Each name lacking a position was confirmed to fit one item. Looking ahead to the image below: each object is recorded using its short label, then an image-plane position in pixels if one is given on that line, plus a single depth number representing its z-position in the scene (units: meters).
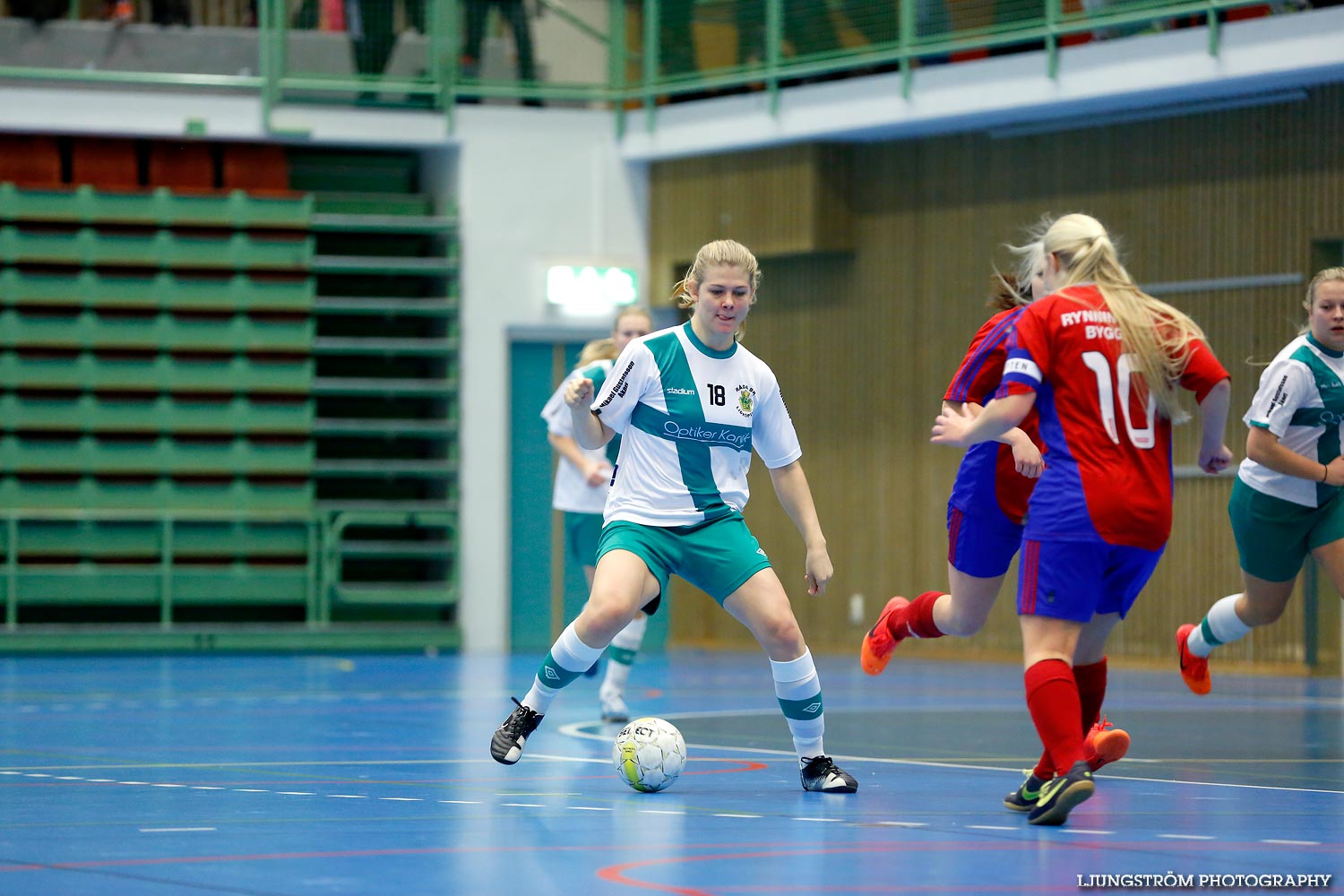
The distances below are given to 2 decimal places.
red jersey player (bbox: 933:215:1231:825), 10.87
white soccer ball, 12.81
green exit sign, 35.09
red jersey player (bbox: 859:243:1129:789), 11.86
